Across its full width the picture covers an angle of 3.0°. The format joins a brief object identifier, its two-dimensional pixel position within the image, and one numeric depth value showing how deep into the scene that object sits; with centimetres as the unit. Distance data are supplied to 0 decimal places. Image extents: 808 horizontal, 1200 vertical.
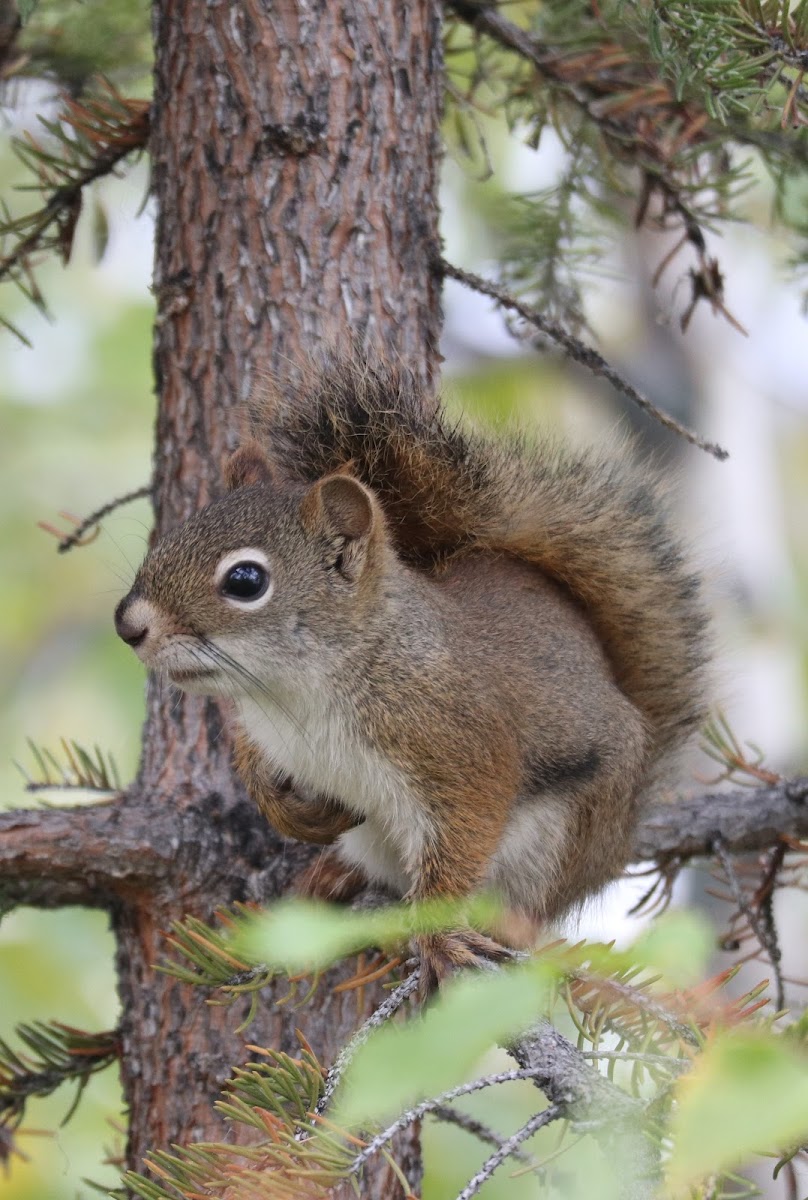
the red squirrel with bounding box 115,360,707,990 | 269
